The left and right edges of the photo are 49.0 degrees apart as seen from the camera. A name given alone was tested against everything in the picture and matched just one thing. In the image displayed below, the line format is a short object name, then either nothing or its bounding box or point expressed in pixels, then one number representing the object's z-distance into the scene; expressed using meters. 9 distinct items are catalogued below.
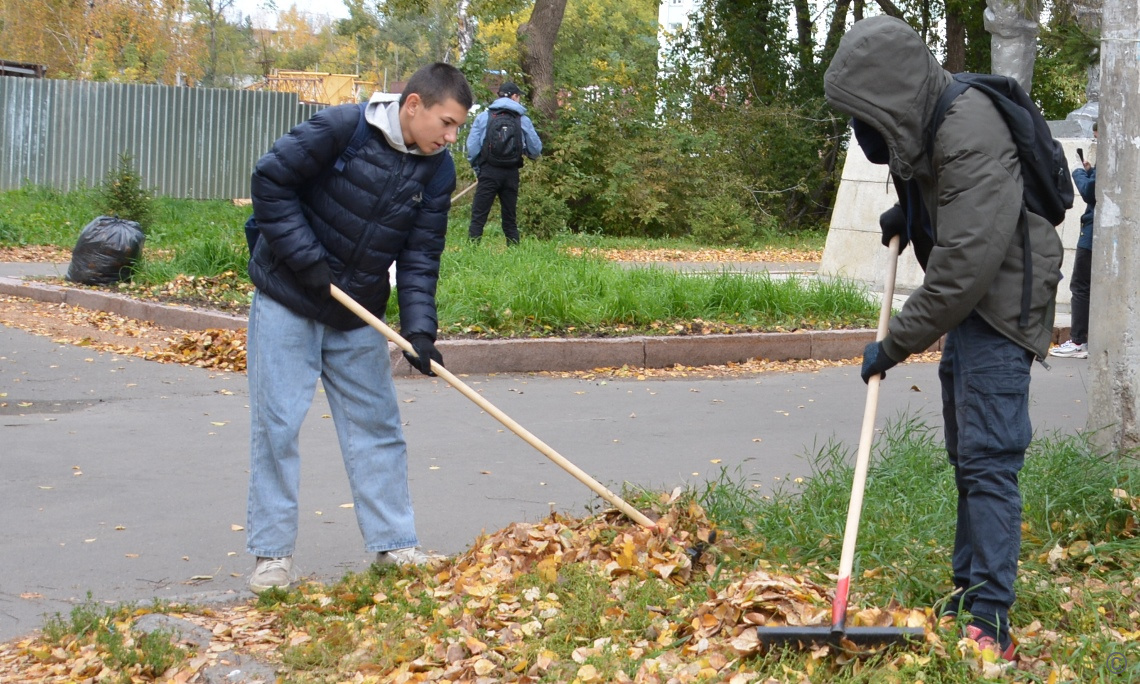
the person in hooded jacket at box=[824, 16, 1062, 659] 3.21
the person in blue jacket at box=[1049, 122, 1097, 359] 9.55
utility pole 5.09
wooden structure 48.84
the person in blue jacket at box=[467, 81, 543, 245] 14.17
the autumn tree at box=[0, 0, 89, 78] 39.03
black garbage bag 11.19
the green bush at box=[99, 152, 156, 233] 14.04
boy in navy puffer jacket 4.02
